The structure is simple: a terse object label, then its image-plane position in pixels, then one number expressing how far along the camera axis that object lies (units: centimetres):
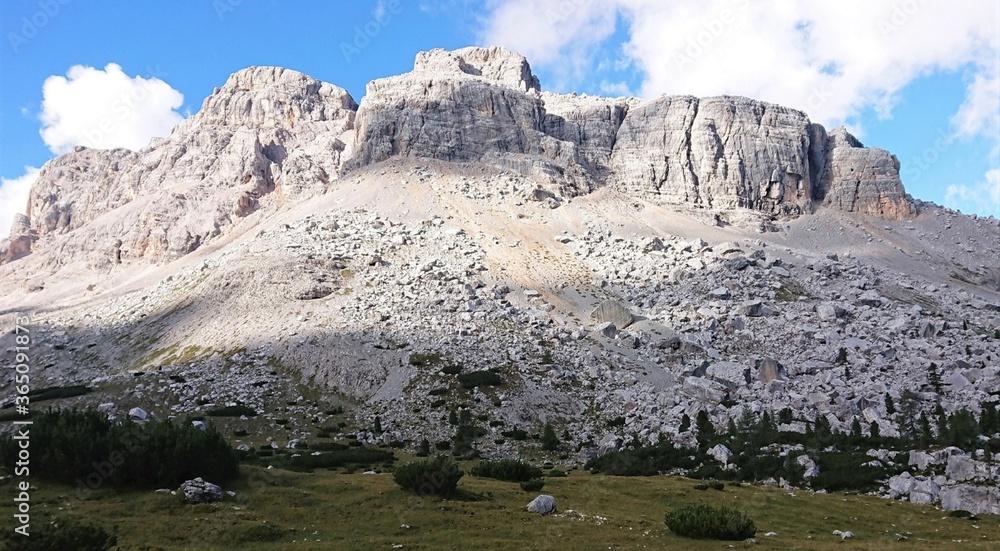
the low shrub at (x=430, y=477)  2419
